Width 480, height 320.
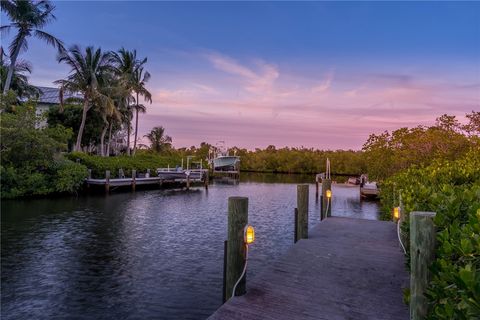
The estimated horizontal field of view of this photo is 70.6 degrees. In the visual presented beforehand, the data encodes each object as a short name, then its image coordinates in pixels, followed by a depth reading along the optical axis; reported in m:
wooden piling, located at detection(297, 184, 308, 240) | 8.75
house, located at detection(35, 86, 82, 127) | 42.17
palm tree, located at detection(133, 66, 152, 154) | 39.42
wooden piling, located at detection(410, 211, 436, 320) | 3.07
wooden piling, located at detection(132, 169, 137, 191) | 28.89
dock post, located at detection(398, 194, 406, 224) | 7.16
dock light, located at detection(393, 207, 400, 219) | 8.45
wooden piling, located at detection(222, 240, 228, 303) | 5.30
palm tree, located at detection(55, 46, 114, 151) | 30.95
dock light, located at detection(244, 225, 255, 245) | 5.29
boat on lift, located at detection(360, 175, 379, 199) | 26.66
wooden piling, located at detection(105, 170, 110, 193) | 26.03
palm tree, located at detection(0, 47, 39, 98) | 32.19
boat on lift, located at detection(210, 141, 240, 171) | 53.38
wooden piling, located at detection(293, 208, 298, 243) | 8.79
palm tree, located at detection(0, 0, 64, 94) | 25.23
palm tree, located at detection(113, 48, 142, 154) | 37.97
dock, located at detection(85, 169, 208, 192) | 26.48
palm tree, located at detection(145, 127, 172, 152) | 59.78
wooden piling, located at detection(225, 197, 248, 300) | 5.17
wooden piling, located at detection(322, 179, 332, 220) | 11.82
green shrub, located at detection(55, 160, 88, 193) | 23.17
